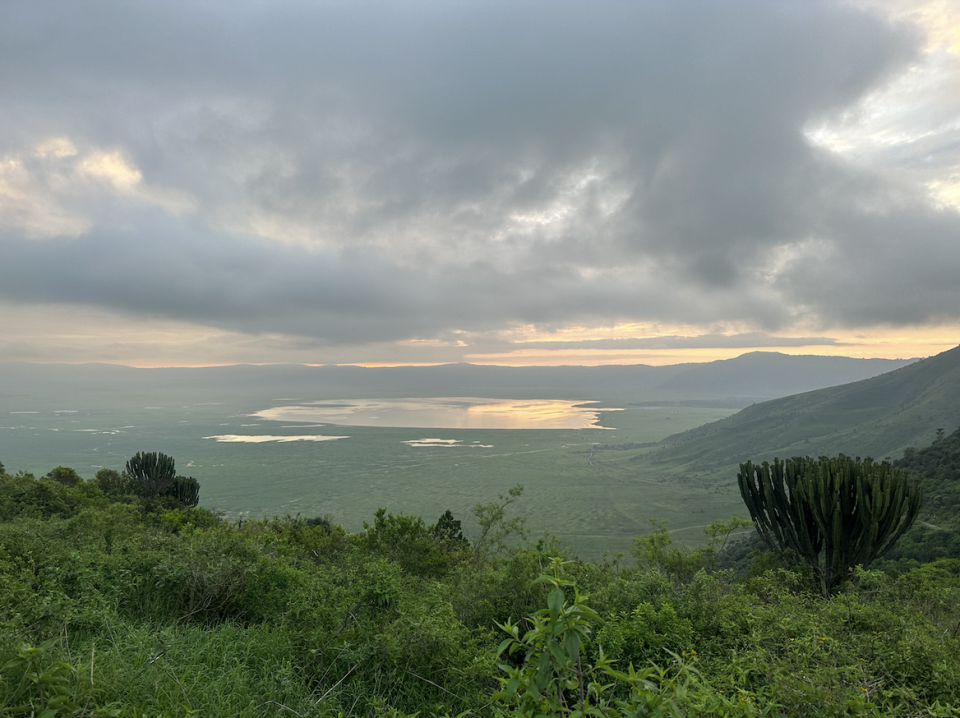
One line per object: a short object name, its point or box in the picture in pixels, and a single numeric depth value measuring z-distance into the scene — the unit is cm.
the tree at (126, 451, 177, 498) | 2941
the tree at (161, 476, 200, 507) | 2991
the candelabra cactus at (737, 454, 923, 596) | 1190
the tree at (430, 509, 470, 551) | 2048
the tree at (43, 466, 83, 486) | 3091
